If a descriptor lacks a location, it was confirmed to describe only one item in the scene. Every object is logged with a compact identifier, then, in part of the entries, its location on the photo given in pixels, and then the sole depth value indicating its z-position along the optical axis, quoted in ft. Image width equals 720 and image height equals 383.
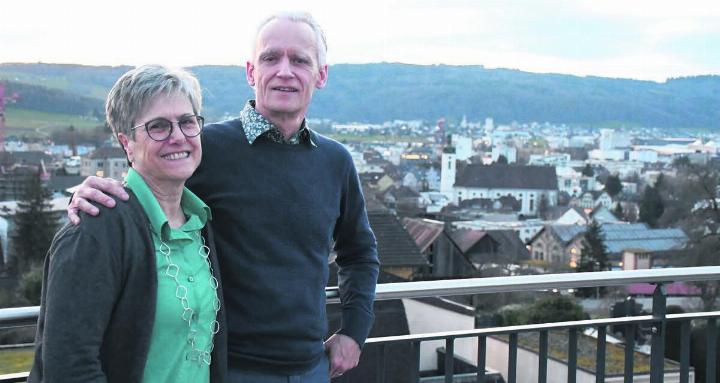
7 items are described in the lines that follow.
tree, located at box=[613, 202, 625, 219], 221.31
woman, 4.83
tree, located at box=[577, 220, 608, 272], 128.16
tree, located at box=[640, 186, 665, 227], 184.85
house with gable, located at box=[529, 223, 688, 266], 138.41
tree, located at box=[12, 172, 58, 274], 106.22
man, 6.46
